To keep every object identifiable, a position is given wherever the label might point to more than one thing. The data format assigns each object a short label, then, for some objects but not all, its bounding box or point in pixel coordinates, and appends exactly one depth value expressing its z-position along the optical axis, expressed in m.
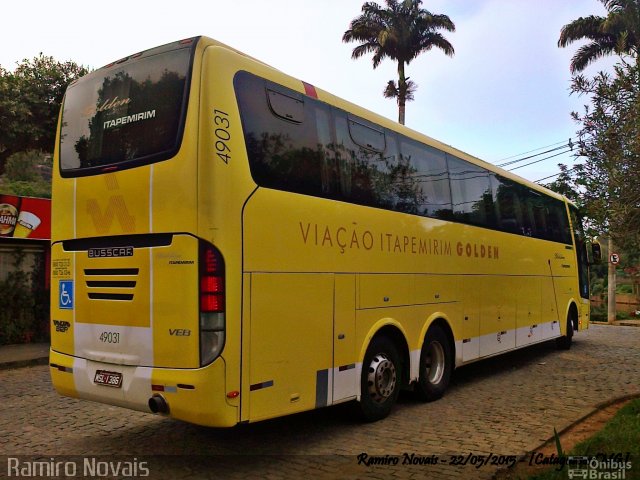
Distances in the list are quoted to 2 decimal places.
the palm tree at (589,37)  22.48
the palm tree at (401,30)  24.59
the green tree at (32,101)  17.28
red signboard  12.15
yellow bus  4.67
